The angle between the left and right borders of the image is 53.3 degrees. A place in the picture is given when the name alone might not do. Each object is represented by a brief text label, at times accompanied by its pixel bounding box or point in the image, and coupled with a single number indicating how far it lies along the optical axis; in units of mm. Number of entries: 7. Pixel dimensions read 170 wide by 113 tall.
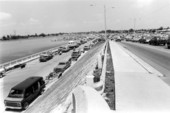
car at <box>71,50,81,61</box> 33094
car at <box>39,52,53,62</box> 37656
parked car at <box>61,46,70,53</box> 56216
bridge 3865
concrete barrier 3096
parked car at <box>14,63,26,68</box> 32125
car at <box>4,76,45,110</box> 12177
